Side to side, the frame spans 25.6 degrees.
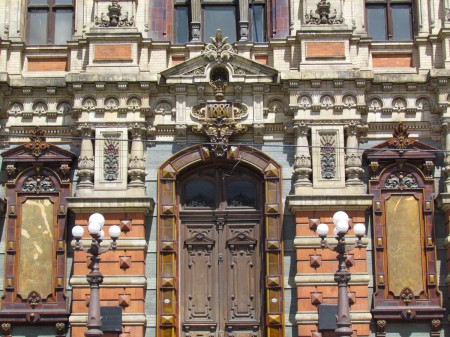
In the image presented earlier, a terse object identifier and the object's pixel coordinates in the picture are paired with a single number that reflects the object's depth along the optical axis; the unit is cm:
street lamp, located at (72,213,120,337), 1897
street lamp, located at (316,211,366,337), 1883
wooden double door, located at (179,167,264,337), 2241
